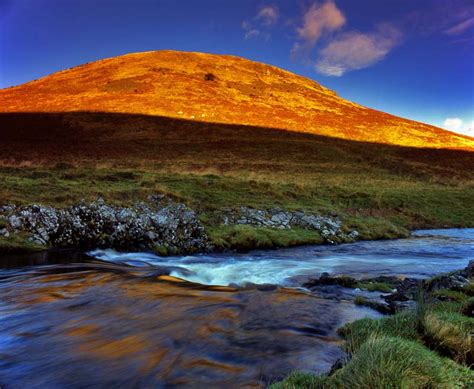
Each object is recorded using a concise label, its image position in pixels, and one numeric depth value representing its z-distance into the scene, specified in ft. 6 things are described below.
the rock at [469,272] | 33.68
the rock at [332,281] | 35.06
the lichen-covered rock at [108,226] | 45.68
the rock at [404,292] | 28.94
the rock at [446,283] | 29.84
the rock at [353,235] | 63.23
